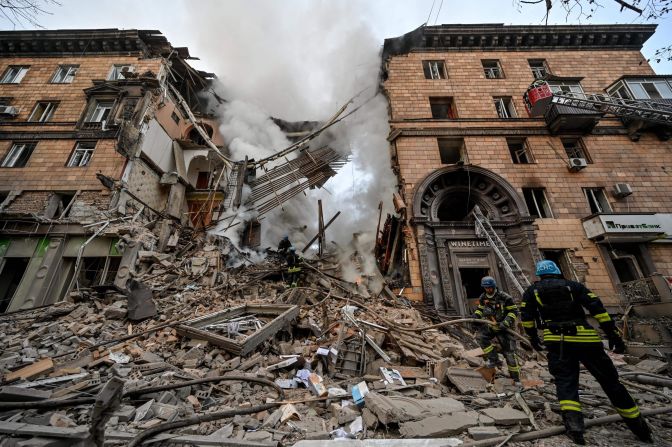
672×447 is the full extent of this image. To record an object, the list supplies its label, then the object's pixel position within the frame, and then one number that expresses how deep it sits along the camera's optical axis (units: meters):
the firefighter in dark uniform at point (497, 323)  4.93
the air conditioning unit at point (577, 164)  11.35
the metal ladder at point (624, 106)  11.24
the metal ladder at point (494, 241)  8.95
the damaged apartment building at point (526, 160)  10.02
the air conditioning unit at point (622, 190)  10.87
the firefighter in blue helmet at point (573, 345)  2.85
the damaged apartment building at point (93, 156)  10.75
